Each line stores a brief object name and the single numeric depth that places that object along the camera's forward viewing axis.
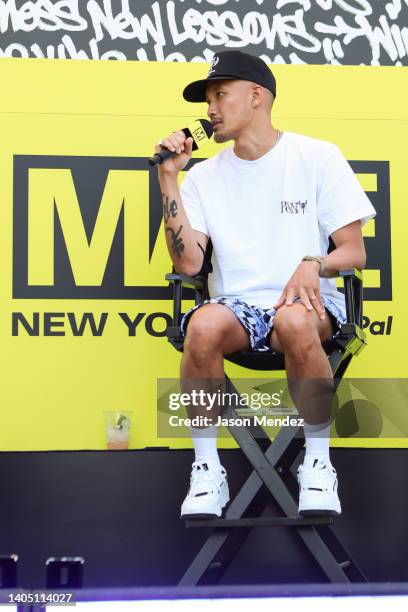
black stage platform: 5.32
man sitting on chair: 4.80
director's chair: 4.82
